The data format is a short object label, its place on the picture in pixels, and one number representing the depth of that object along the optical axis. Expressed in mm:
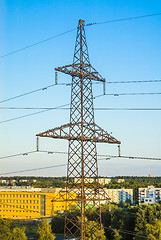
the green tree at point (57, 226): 89500
